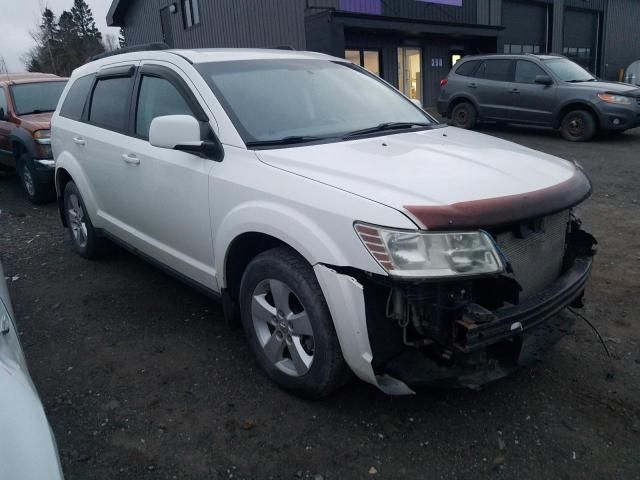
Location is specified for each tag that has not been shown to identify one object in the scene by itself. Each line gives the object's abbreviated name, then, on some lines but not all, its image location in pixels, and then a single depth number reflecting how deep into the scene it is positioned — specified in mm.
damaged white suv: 2383
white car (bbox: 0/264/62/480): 1479
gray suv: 10672
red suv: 7375
